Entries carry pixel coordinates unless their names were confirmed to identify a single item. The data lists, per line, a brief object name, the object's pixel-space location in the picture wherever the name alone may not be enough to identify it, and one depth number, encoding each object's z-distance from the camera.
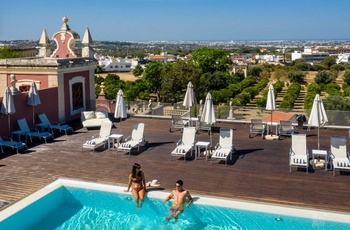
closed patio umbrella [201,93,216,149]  12.30
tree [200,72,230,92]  49.17
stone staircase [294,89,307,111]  45.04
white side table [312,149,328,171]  10.86
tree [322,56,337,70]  103.35
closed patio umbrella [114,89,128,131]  14.66
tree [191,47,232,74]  54.78
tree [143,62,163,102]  48.59
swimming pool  7.84
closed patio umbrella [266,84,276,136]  14.32
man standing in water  8.33
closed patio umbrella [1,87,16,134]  13.13
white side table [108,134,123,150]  13.08
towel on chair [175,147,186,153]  11.81
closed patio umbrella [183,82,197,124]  15.02
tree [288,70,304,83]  72.00
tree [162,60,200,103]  39.16
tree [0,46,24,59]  47.12
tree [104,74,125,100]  52.26
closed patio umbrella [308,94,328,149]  11.49
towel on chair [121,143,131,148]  12.37
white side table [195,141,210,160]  11.97
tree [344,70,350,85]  64.09
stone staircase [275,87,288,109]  49.07
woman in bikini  8.86
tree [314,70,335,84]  66.12
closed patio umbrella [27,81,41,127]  14.79
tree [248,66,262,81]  83.31
